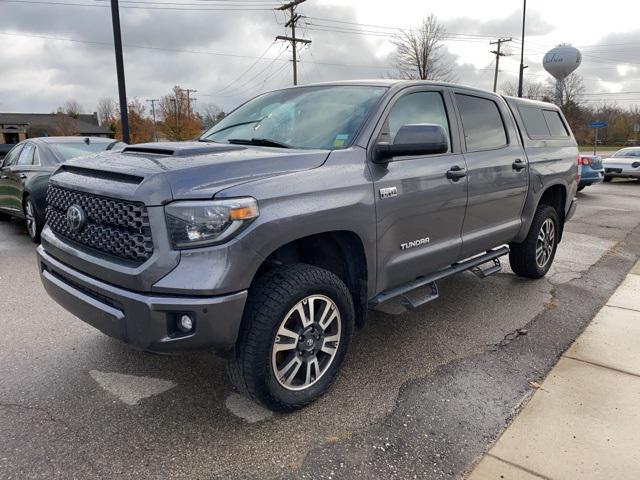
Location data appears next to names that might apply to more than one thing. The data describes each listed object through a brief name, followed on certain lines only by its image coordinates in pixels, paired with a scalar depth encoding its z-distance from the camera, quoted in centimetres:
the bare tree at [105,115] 8322
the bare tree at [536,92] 6645
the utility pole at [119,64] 1184
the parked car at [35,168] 693
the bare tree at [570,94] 6262
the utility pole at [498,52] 4803
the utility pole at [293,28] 2989
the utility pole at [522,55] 2861
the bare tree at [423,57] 3152
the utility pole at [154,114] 6227
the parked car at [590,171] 1393
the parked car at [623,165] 1764
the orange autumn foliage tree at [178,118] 5141
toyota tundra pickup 238
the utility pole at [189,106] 5681
